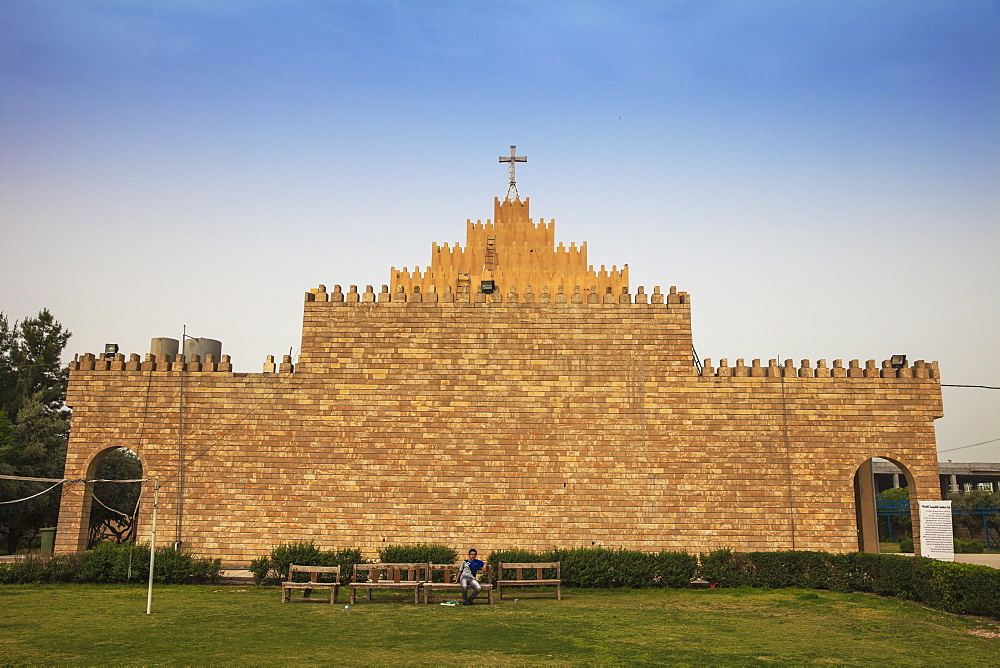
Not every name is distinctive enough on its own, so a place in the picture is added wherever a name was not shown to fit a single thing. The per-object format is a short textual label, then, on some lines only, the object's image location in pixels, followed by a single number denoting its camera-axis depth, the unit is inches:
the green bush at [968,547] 1134.4
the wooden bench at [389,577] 561.6
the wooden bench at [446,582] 565.6
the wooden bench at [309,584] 555.2
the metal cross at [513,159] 1083.3
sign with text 692.7
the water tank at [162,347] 801.6
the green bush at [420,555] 651.5
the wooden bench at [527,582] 568.7
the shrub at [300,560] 628.7
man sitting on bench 556.5
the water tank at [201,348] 804.6
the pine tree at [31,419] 1074.7
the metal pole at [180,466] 738.8
